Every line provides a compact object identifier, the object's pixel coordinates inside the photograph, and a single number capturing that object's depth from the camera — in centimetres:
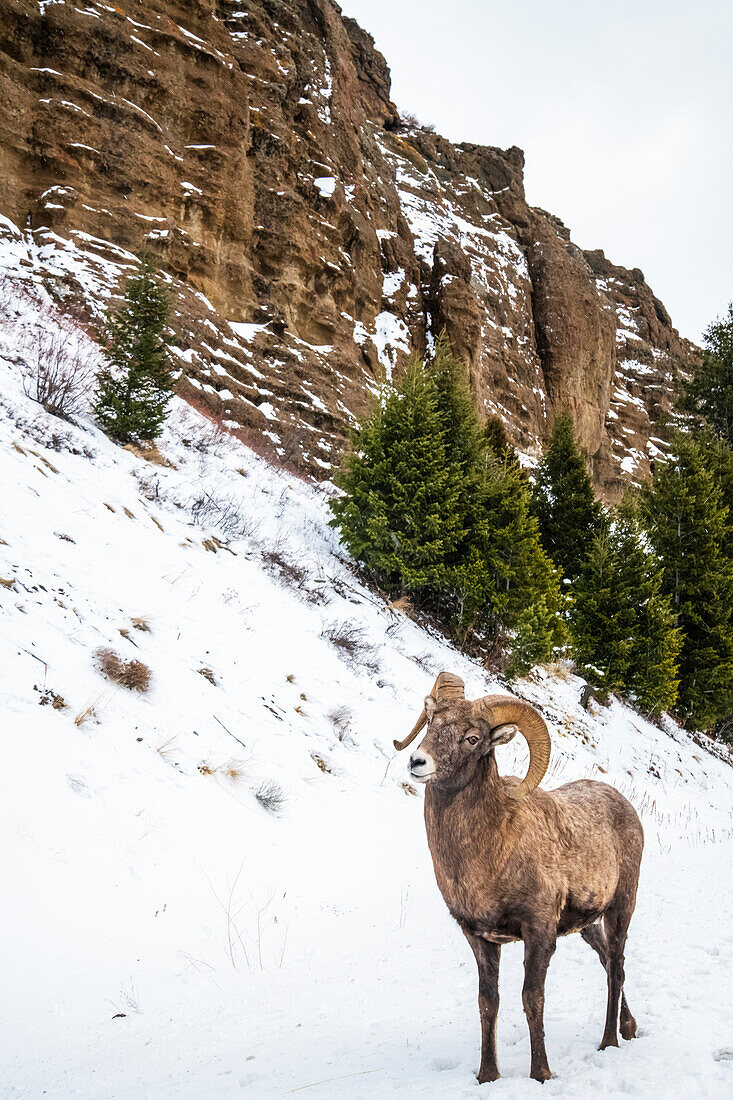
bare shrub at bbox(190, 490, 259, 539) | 1063
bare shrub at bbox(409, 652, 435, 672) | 1096
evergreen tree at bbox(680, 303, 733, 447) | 3020
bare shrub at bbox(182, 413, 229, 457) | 1451
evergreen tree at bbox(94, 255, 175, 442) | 1127
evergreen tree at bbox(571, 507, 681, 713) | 1596
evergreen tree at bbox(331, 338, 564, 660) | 1273
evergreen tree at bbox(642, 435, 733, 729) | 1788
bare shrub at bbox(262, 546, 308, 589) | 1054
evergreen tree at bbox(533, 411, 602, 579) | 2173
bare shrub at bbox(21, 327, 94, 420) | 1045
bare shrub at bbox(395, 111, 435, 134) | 5897
